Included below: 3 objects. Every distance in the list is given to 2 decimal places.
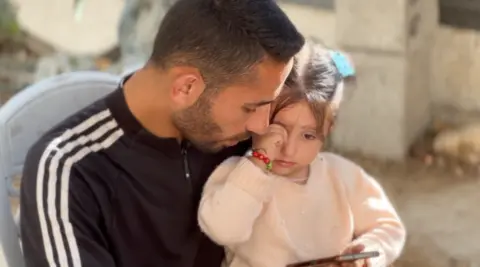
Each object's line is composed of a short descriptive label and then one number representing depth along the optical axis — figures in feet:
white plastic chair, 4.24
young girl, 4.27
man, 3.87
